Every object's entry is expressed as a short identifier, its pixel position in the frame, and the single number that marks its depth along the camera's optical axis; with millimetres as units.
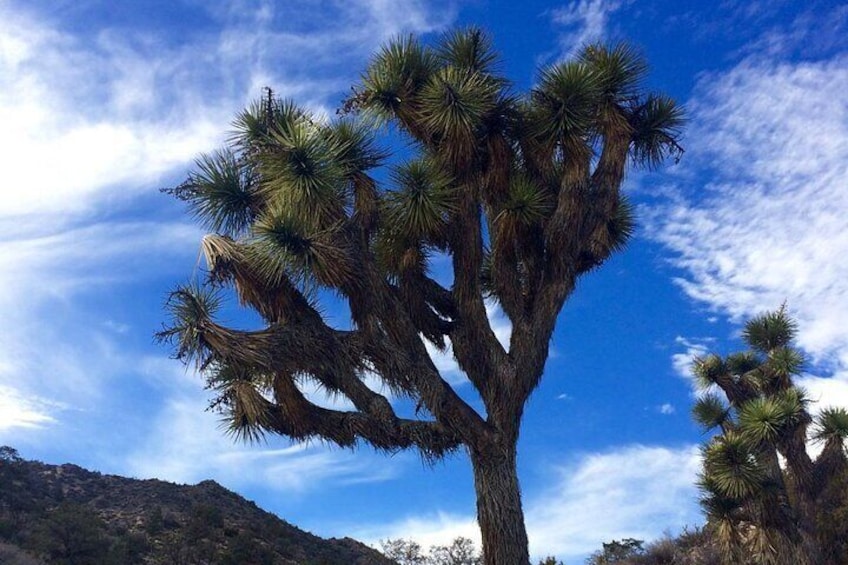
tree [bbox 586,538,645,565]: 22875
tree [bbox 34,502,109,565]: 24312
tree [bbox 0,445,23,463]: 34719
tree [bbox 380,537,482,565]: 28875
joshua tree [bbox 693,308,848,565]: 15008
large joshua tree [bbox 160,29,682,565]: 9805
